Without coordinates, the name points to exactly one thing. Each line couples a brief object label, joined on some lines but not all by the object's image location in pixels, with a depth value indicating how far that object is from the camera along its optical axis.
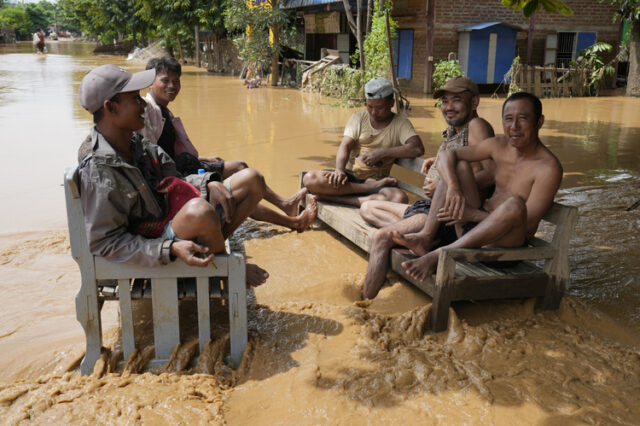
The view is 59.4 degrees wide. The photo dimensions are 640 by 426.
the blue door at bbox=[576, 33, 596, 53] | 18.51
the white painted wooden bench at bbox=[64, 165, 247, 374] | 2.85
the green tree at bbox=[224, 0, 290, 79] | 18.83
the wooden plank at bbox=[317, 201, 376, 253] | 4.37
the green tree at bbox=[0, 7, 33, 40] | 65.50
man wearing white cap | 4.92
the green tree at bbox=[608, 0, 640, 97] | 14.39
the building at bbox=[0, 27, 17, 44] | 61.34
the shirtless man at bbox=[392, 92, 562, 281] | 3.28
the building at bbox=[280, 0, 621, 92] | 16.75
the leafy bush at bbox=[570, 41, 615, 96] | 16.80
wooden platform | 3.26
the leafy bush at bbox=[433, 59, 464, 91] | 14.56
